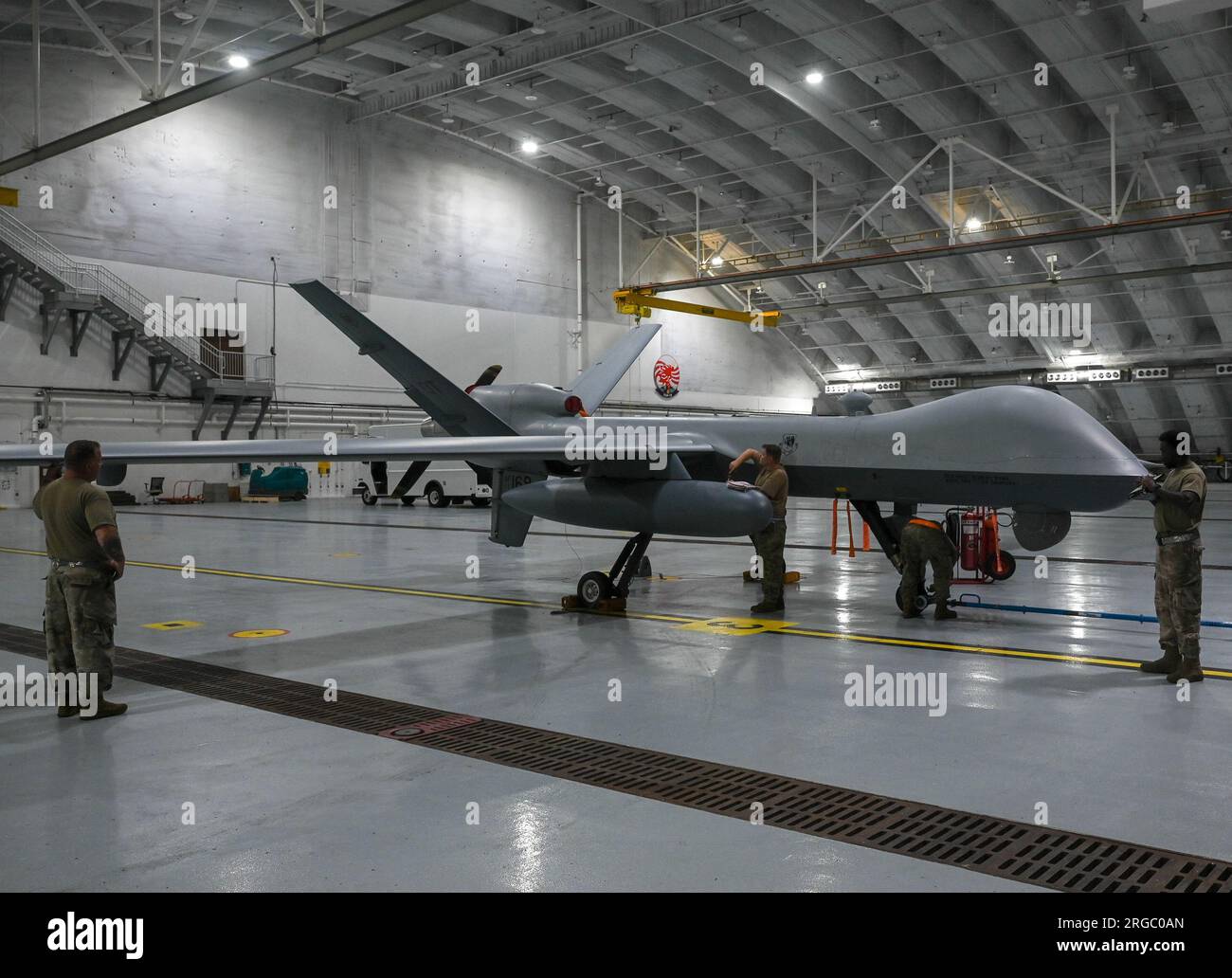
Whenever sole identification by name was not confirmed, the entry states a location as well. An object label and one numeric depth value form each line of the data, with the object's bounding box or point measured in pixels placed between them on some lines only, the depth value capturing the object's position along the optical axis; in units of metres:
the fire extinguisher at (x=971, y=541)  12.70
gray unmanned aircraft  8.94
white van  29.41
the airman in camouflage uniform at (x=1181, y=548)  6.90
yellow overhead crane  37.34
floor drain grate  3.84
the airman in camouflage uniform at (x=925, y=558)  9.52
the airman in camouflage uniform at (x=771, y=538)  10.31
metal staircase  27.12
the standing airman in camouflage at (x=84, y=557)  6.12
